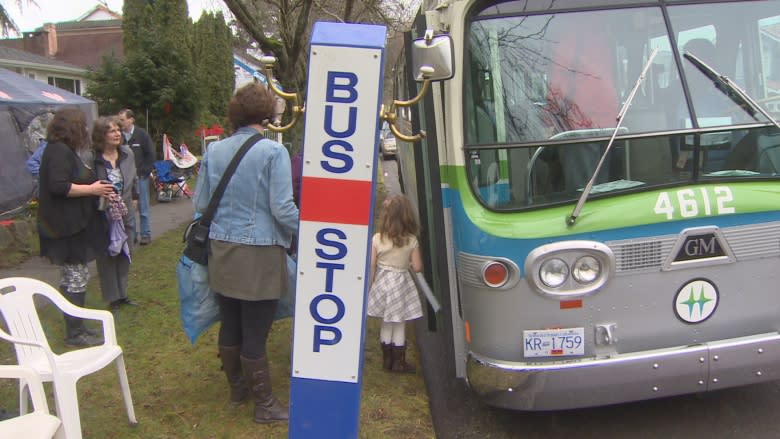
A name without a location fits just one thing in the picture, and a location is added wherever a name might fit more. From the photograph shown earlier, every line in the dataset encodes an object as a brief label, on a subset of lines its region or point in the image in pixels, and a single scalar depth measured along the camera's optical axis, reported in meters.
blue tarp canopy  10.39
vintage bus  3.41
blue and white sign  2.66
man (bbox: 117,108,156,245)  8.77
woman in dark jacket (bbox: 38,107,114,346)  4.86
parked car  21.07
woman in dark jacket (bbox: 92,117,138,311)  5.46
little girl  4.63
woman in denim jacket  3.57
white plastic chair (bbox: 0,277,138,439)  3.21
